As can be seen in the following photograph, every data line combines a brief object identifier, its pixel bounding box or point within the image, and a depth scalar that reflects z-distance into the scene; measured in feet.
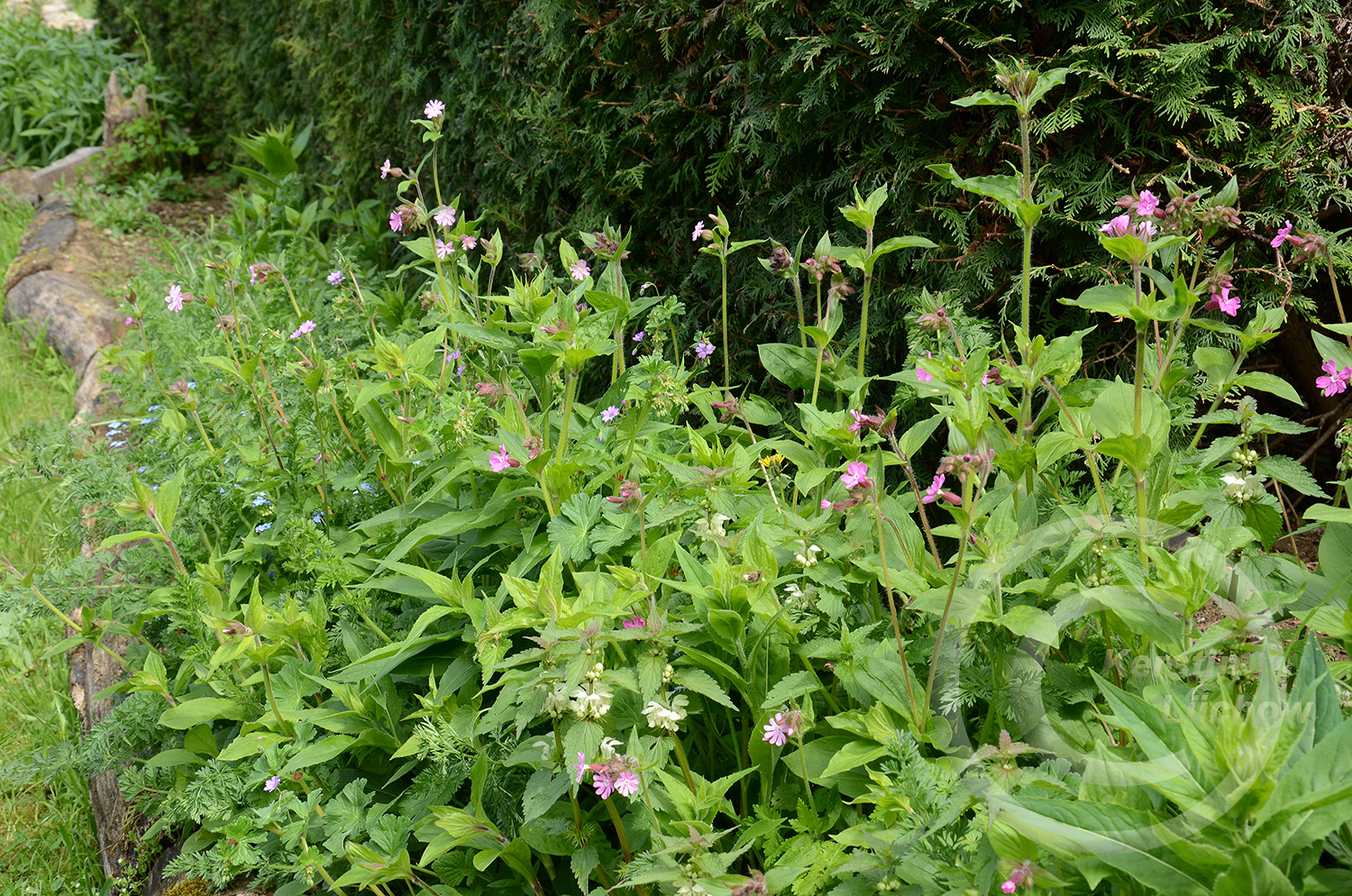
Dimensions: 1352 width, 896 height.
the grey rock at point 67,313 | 16.14
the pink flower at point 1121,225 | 4.67
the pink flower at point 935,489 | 4.52
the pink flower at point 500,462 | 5.84
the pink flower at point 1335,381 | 5.04
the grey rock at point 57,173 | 23.16
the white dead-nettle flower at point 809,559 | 5.26
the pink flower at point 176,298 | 8.62
